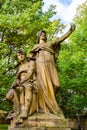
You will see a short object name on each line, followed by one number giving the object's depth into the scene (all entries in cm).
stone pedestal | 809
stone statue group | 838
